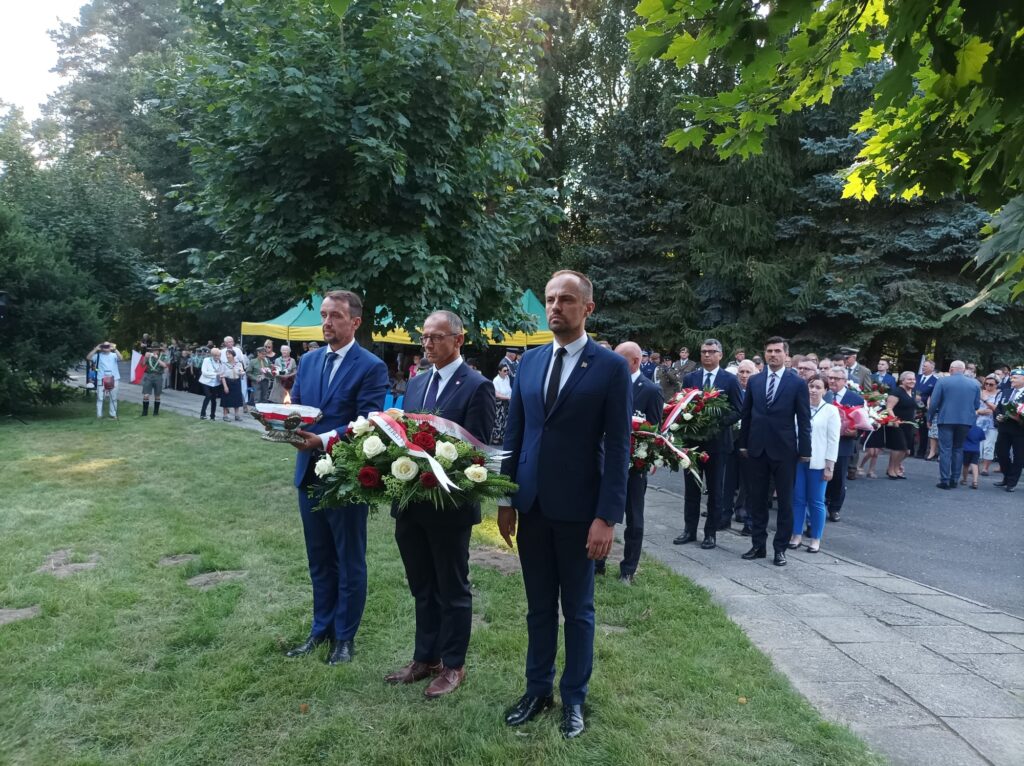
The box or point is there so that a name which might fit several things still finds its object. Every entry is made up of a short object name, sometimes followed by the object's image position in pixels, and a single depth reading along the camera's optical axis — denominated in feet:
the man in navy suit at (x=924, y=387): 51.13
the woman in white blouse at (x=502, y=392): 49.58
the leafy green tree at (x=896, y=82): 8.08
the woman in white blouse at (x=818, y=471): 24.16
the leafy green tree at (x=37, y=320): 53.67
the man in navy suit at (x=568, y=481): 11.03
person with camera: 54.34
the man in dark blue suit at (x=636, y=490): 19.72
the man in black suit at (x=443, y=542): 12.62
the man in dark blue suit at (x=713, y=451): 24.49
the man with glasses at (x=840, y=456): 30.42
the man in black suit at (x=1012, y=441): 39.06
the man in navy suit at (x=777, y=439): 22.47
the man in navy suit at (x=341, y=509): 13.88
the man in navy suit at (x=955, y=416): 38.78
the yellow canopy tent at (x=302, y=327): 66.18
